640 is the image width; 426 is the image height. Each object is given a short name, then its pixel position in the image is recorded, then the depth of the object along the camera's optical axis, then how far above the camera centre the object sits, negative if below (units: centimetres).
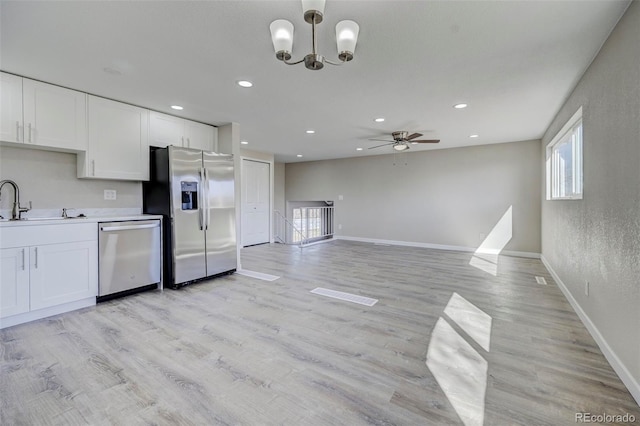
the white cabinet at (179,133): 400 +122
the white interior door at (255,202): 730 +28
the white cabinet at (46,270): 263 -57
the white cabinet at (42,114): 281 +105
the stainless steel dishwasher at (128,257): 326 -53
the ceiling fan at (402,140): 503 +128
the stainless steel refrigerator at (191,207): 378 +8
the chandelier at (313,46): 181 +111
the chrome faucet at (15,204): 298 +10
